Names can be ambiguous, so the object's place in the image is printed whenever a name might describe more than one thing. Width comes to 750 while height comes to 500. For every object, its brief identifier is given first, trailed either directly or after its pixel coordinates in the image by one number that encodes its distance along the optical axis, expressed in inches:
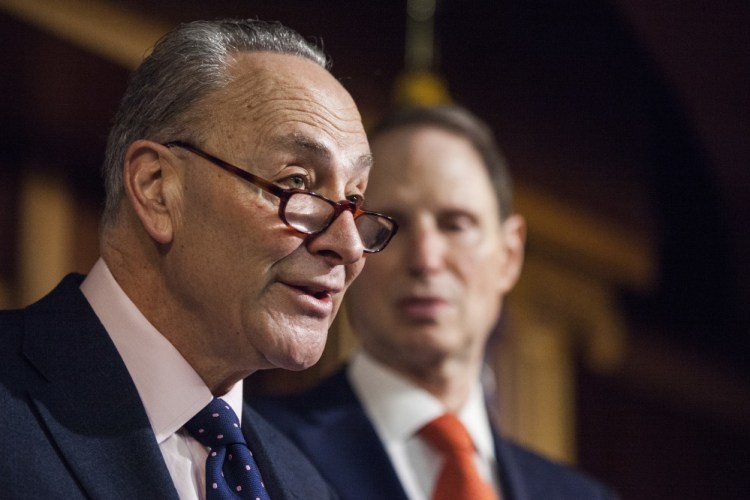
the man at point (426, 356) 67.0
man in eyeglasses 53.2
